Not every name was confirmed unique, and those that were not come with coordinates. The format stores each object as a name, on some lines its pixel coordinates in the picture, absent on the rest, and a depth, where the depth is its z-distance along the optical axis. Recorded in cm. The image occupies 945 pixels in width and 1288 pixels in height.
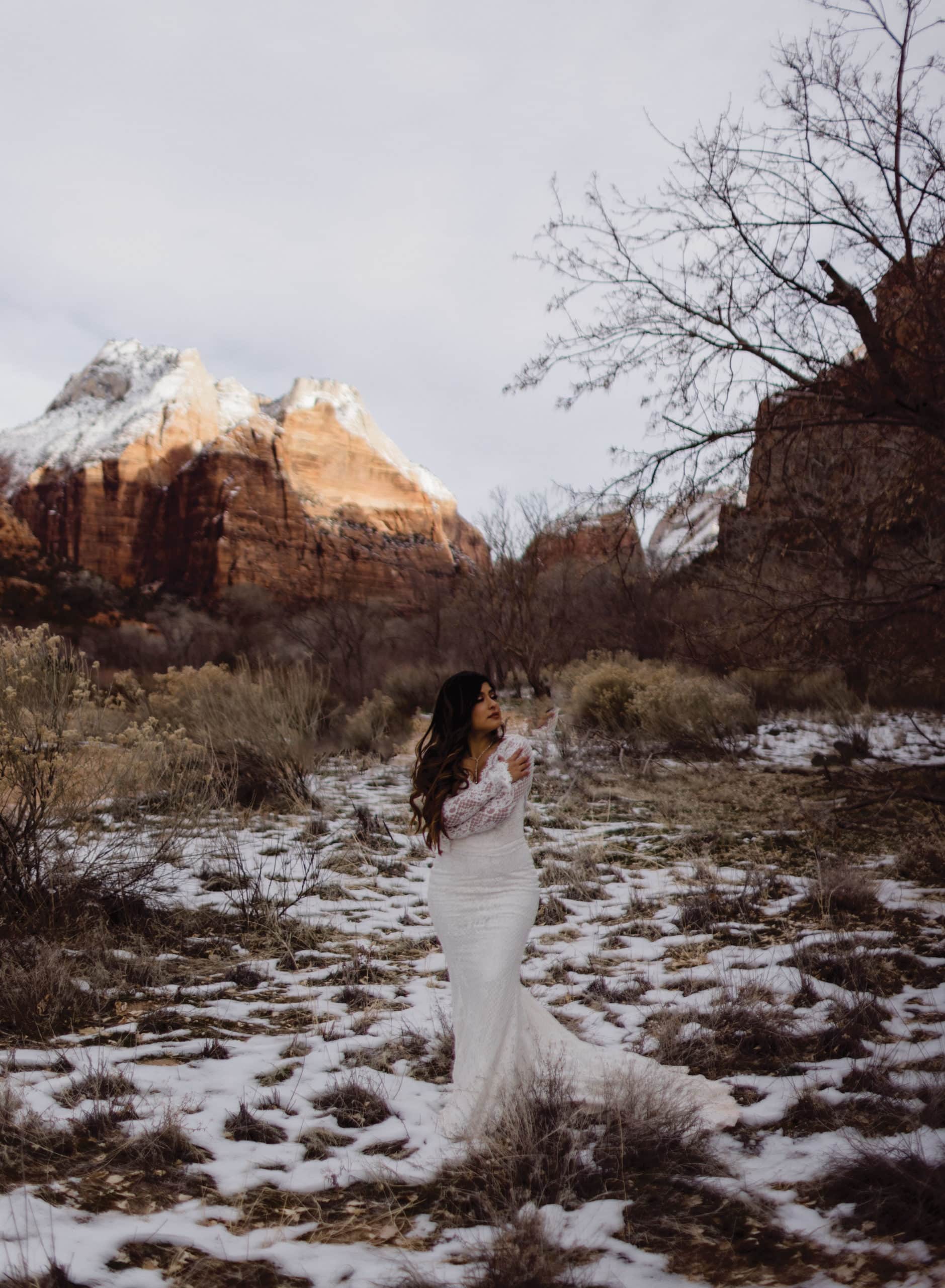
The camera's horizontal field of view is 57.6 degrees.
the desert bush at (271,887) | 495
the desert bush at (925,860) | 555
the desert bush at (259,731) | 875
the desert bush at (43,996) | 355
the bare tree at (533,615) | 1748
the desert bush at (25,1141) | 247
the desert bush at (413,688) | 1644
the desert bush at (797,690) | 1207
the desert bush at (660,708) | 1073
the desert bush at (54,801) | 465
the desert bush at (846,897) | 488
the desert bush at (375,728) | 1343
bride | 290
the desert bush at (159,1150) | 259
